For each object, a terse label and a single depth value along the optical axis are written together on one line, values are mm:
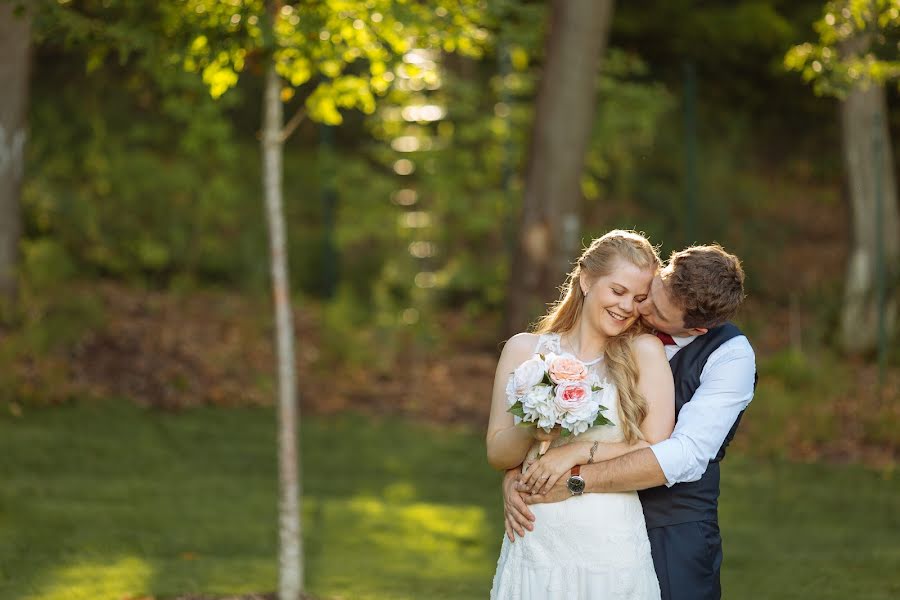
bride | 6927
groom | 6828
